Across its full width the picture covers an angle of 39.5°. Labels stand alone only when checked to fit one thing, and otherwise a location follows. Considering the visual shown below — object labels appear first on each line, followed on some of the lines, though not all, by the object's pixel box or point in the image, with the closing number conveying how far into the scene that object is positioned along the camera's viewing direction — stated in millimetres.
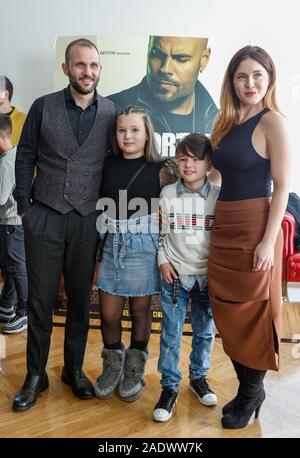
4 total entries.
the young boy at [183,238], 1583
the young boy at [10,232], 2430
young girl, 1620
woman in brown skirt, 1413
